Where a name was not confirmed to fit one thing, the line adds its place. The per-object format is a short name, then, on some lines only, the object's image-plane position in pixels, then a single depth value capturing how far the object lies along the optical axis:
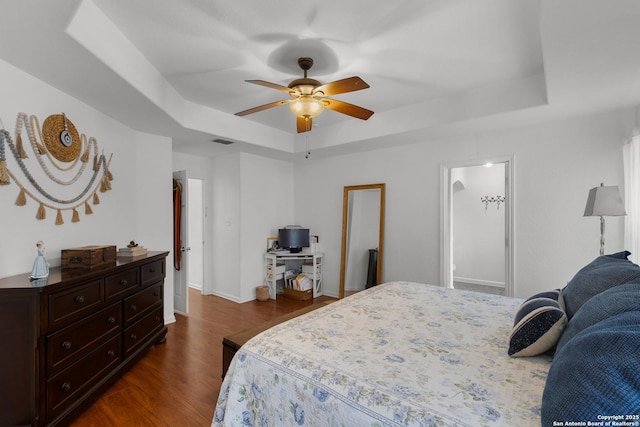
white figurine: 1.89
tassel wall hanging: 2.12
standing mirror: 4.53
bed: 0.84
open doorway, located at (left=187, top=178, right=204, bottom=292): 5.54
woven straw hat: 2.33
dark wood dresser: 1.71
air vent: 4.01
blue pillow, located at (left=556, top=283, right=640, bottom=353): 1.06
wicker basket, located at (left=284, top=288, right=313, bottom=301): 4.82
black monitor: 5.04
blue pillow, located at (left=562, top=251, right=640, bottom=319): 1.42
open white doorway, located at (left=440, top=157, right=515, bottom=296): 3.48
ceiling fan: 2.17
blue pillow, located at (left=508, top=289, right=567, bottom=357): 1.33
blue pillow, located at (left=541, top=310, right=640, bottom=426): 0.77
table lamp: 2.39
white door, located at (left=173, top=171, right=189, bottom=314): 4.11
